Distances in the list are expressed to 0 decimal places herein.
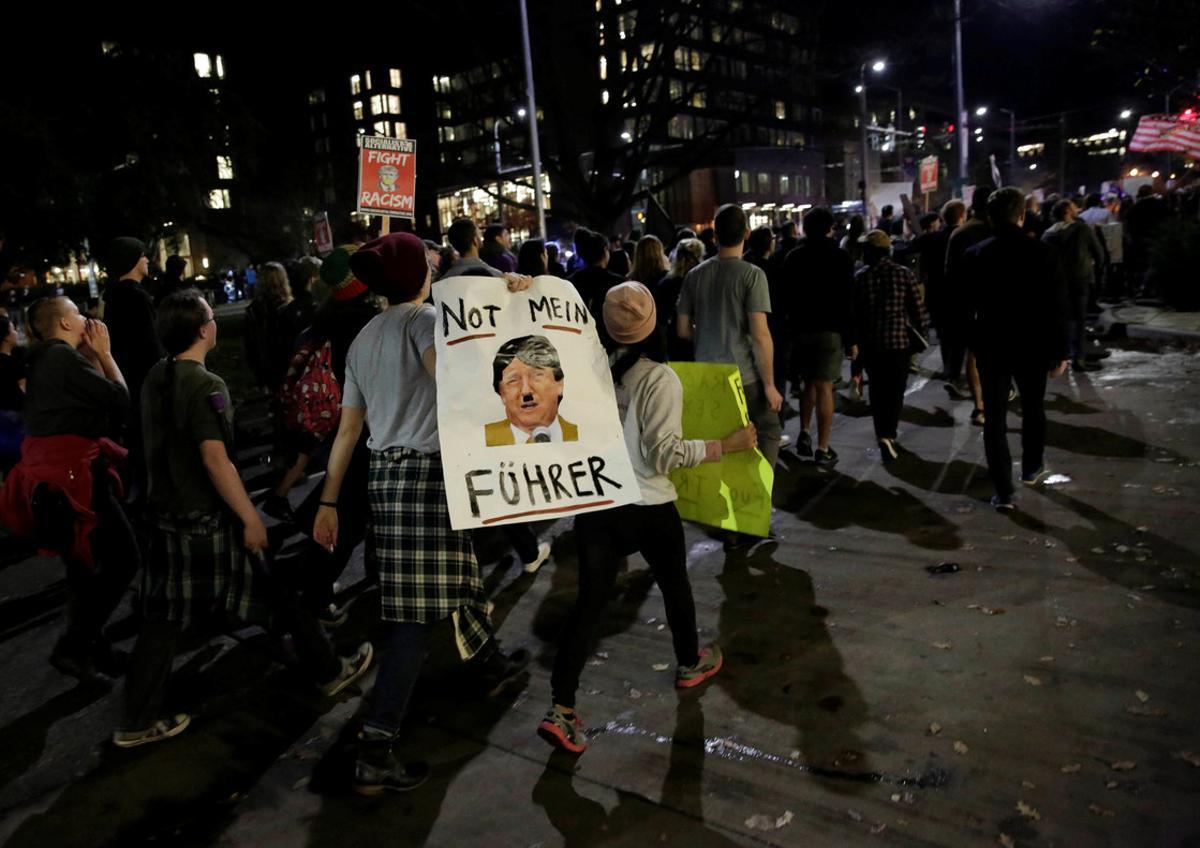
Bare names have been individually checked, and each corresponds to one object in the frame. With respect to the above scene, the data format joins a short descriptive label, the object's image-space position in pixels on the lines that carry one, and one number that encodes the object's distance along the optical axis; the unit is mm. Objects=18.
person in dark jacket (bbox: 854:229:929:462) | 7539
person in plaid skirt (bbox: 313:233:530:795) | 3268
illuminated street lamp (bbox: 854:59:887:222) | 37575
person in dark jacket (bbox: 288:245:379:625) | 4727
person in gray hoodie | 3438
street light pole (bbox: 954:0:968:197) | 25545
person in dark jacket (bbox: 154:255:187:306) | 8586
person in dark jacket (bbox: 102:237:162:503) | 6402
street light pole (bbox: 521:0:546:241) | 21703
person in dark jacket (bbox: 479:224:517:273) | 7945
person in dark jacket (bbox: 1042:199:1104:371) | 9852
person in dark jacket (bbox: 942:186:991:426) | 6424
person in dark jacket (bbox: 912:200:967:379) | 9961
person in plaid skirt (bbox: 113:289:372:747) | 3678
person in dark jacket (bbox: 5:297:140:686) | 4344
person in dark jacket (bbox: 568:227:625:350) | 6297
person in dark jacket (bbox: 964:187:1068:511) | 5848
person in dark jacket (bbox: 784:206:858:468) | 7305
